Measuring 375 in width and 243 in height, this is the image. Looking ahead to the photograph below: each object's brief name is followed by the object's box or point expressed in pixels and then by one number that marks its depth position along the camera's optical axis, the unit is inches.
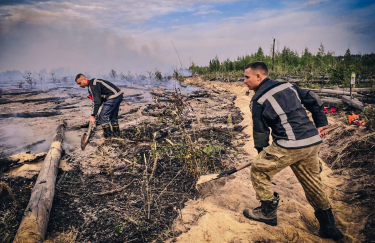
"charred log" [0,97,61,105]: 446.6
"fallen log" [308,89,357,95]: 348.8
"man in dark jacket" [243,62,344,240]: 90.6
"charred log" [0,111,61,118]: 343.3
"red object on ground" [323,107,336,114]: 283.4
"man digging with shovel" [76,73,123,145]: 223.9
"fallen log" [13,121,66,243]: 93.2
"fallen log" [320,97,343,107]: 301.0
